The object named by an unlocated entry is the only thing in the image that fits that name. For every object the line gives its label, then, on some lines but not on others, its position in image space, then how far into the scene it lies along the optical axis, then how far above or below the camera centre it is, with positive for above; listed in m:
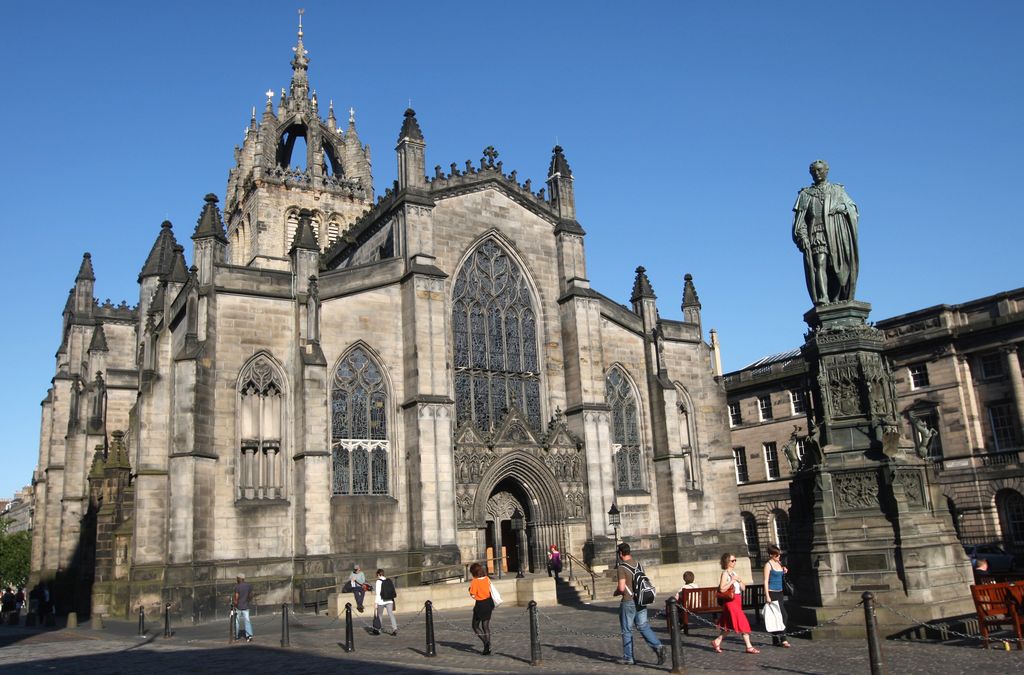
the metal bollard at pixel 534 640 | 13.20 -1.46
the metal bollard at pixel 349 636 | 15.80 -1.47
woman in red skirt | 12.98 -1.15
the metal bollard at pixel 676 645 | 11.57 -1.46
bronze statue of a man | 15.34 +4.71
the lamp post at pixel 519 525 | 30.95 +0.60
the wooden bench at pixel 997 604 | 11.81 -1.23
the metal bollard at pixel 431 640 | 14.57 -1.50
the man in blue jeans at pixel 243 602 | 18.38 -0.86
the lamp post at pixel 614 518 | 28.95 +0.60
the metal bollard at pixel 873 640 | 9.04 -1.24
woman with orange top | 14.44 -0.96
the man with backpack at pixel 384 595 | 18.78 -0.93
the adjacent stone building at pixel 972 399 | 38.84 +5.24
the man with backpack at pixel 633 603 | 12.27 -0.95
